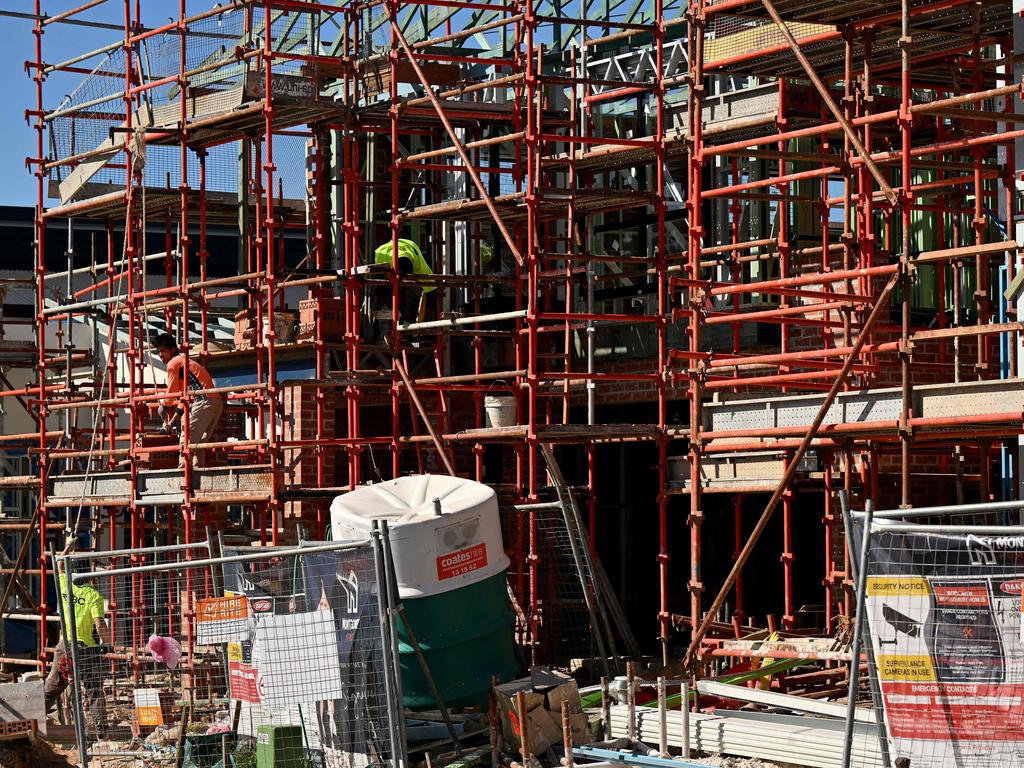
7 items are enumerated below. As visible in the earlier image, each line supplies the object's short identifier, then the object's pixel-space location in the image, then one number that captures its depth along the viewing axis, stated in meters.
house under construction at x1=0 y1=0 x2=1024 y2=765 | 13.30
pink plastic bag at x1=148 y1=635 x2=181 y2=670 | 13.08
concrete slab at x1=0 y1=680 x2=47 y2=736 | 13.94
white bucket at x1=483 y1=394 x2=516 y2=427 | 15.81
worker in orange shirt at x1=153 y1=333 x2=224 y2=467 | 17.55
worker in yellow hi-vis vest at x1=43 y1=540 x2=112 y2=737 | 14.61
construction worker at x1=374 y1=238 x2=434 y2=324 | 18.47
